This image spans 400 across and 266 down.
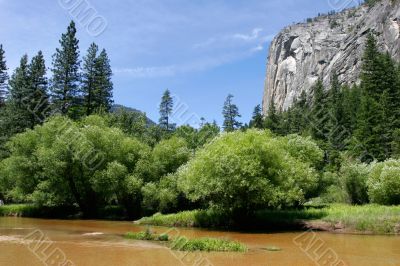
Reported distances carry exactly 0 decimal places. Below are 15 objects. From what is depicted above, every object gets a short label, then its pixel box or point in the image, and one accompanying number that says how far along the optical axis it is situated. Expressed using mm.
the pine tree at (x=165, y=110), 84750
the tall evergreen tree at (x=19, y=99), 58906
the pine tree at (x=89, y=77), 65500
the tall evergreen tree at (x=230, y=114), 94250
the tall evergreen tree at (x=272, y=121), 89812
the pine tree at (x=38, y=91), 60875
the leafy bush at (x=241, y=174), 29359
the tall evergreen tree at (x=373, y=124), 58531
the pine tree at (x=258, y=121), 94312
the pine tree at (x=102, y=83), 66625
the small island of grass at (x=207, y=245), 20125
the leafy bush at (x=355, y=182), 39750
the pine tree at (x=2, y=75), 63800
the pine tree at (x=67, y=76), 61531
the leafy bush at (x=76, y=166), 40656
